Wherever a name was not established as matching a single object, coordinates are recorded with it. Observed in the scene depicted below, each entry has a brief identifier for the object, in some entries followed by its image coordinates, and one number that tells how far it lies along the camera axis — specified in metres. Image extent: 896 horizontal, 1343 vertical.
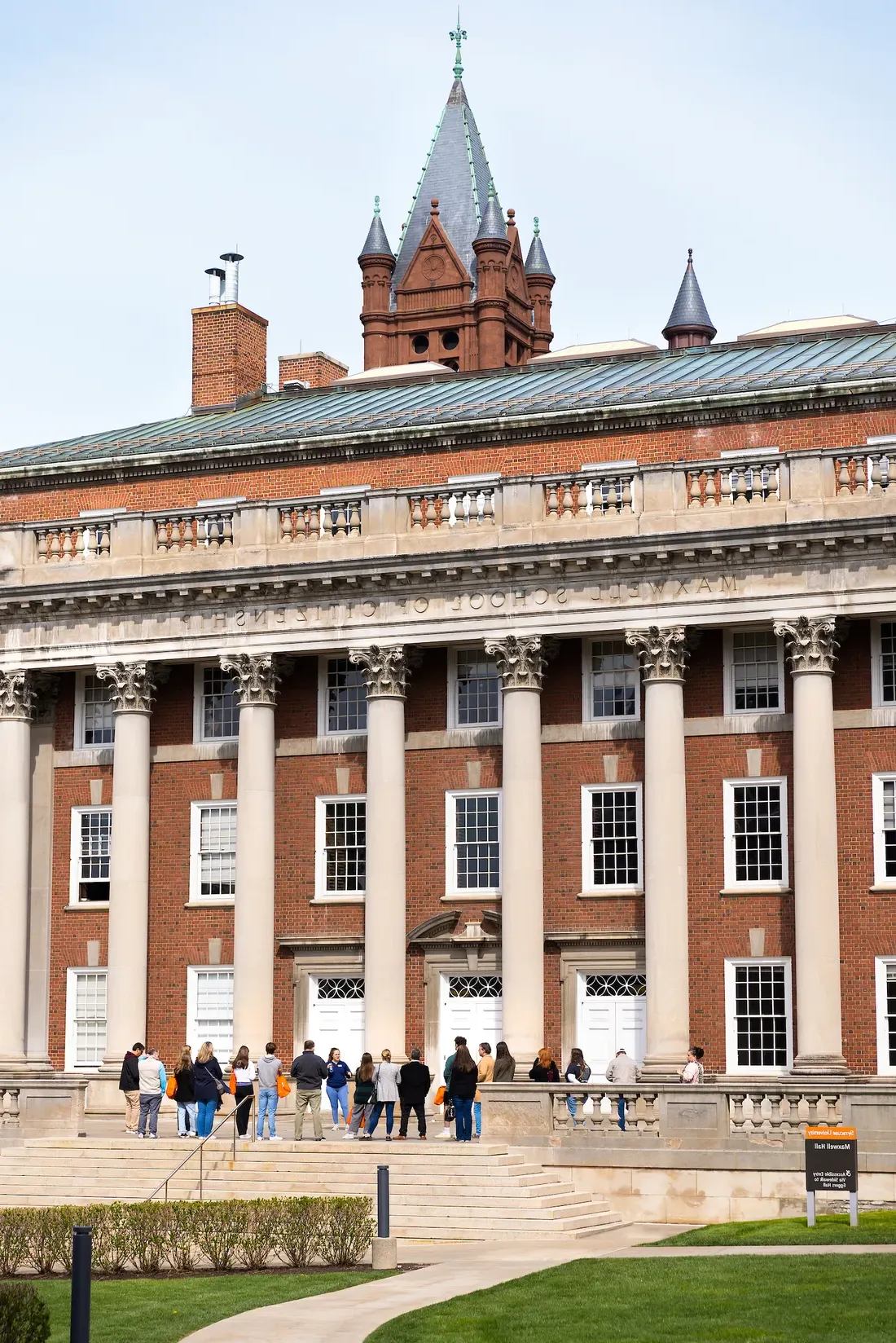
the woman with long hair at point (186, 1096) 39.06
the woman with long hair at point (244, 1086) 39.75
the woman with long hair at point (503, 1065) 39.66
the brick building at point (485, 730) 42.44
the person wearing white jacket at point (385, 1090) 38.38
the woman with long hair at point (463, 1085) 36.75
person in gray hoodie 38.38
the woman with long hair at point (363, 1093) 38.56
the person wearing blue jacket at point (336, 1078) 40.56
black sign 30.19
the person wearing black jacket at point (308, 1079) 38.50
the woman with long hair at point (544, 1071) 40.25
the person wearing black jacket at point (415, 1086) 37.59
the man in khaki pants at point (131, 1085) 41.06
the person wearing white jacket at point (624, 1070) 39.84
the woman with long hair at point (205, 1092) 38.47
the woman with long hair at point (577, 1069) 40.28
